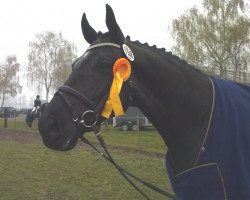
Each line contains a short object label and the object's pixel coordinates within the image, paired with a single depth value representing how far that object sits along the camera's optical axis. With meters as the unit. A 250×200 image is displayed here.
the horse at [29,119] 22.39
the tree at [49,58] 45.84
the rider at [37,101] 20.83
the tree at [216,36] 25.17
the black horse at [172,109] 2.58
